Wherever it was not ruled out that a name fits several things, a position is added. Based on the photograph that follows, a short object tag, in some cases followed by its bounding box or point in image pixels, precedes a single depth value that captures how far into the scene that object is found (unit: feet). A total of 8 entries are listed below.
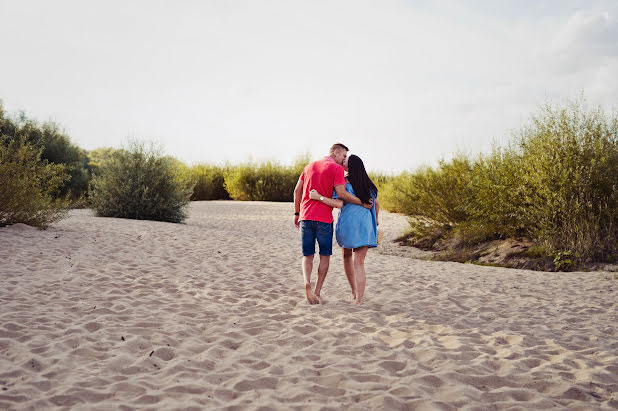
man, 18.25
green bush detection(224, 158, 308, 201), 99.66
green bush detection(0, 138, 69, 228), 34.88
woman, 18.62
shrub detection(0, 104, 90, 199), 74.69
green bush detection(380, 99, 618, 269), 36.27
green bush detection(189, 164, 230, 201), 101.50
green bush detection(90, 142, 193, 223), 52.37
